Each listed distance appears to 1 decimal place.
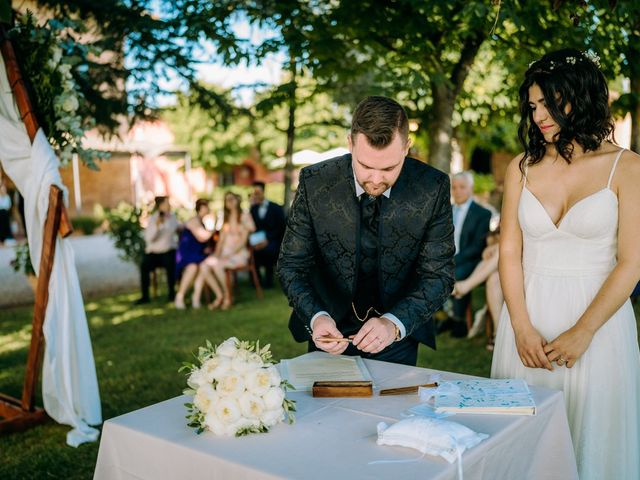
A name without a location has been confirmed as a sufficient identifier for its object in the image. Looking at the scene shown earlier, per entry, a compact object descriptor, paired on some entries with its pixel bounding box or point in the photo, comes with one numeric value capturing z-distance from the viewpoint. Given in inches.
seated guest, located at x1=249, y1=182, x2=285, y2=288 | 439.8
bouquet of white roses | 77.7
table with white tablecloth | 69.9
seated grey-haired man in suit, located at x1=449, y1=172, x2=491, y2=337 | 287.3
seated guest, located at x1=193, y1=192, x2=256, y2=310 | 388.5
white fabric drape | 176.2
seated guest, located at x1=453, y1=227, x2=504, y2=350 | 268.8
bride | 103.5
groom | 115.0
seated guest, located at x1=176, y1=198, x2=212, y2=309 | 393.1
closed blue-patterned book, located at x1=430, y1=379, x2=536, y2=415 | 84.6
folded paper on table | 100.1
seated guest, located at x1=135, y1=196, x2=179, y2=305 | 406.3
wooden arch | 174.2
